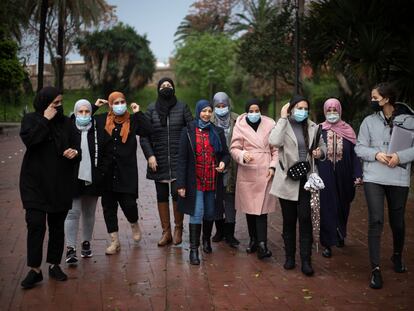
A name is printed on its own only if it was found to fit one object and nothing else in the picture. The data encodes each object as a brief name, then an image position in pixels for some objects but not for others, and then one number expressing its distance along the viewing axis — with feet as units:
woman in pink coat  21.45
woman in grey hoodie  18.51
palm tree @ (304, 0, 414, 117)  34.96
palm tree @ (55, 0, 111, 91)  111.55
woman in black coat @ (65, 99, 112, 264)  20.57
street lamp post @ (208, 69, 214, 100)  159.90
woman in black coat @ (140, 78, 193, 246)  22.81
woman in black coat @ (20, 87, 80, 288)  17.65
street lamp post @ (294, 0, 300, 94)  49.44
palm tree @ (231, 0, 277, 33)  156.46
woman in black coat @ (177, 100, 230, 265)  20.98
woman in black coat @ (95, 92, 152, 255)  21.44
